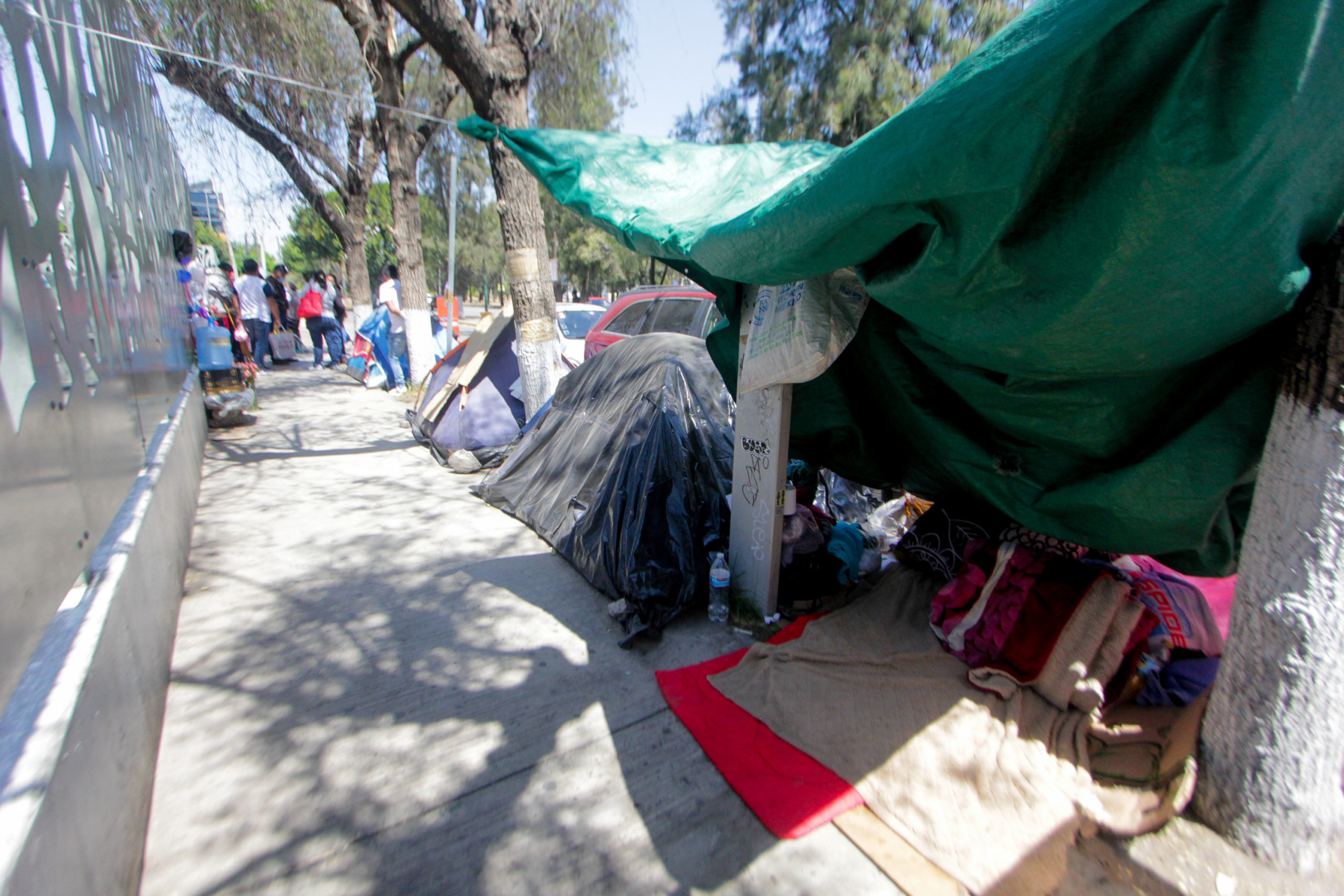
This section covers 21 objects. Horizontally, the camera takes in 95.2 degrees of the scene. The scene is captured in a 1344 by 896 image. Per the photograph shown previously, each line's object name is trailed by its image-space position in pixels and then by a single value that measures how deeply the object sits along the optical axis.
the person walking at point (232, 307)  8.67
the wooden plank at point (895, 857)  1.85
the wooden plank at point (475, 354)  6.47
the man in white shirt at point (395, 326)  9.89
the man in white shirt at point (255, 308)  10.19
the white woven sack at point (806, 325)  2.64
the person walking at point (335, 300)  14.64
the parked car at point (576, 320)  10.32
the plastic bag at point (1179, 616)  2.46
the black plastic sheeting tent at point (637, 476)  3.43
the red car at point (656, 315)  6.50
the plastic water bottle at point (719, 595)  3.25
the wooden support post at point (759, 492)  3.11
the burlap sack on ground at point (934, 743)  1.96
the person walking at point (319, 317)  12.36
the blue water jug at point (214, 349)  7.14
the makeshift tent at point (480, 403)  6.16
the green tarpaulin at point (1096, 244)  1.28
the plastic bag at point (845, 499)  4.69
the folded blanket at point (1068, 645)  2.43
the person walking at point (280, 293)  12.66
